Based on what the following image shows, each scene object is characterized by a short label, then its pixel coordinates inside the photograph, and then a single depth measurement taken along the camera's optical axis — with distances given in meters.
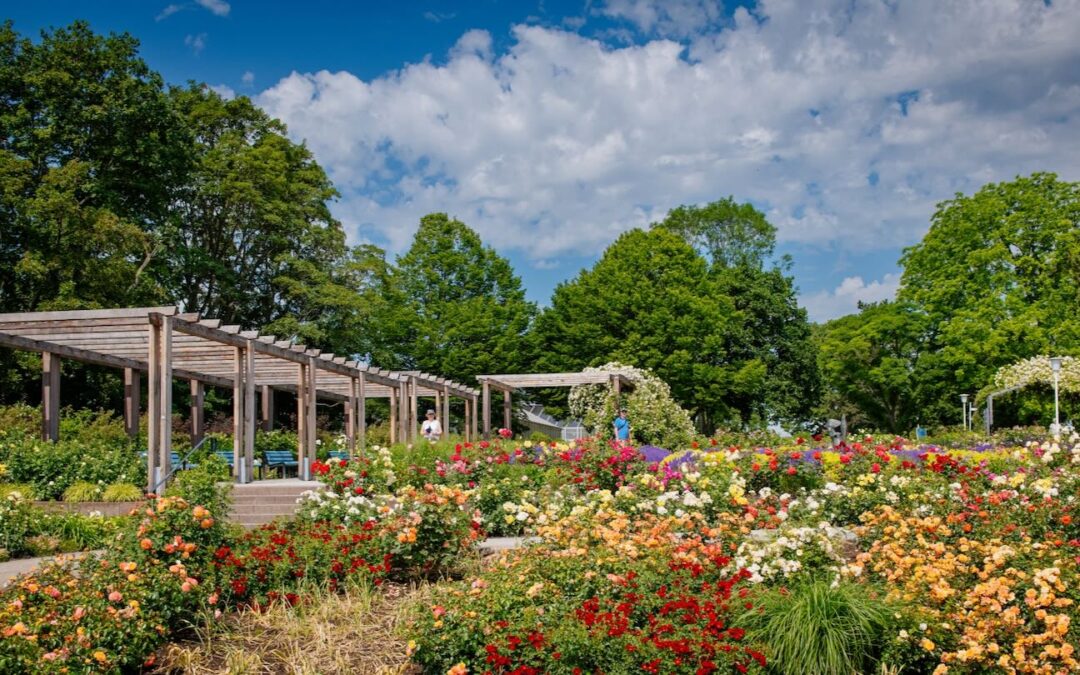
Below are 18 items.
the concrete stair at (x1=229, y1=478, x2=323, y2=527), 10.90
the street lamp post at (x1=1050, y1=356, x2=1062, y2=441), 20.49
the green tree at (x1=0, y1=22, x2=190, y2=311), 20.58
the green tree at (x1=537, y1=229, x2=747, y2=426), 30.52
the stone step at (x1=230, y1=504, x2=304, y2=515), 10.98
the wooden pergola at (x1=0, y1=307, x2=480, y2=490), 11.31
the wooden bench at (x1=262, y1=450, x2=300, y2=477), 17.50
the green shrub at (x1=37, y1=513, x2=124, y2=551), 8.75
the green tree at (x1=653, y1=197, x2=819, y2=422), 34.00
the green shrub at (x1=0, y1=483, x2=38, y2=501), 9.34
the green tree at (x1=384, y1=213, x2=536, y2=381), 31.00
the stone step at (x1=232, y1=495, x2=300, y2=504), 11.22
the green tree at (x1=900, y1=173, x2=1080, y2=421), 28.09
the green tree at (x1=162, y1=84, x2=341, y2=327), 28.33
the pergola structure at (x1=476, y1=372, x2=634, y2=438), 22.67
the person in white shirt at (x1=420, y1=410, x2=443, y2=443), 16.53
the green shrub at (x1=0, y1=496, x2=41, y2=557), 8.31
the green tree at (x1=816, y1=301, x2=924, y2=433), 32.47
